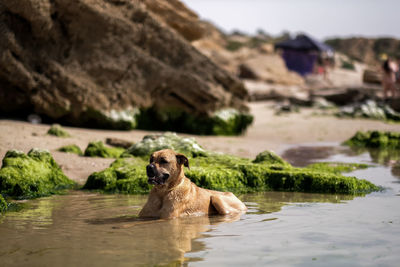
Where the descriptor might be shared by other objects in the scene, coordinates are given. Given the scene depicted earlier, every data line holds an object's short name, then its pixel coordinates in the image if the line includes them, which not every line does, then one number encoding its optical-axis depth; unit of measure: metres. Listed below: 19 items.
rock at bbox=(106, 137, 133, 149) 12.70
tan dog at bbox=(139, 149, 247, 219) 6.80
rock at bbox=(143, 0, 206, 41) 17.38
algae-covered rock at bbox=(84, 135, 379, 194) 9.34
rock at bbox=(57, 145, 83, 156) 11.56
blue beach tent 47.94
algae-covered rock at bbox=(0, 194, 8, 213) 7.43
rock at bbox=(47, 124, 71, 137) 12.79
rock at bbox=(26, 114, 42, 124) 14.25
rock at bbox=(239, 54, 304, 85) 43.97
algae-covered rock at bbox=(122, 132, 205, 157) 11.06
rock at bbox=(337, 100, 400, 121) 22.19
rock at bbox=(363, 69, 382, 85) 37.31
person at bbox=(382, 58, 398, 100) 27.39
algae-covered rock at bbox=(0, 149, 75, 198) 8.73
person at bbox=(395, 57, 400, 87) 30.48
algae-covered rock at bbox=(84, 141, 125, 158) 11.46
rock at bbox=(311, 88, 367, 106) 29.94
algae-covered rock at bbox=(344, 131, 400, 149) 15.53
